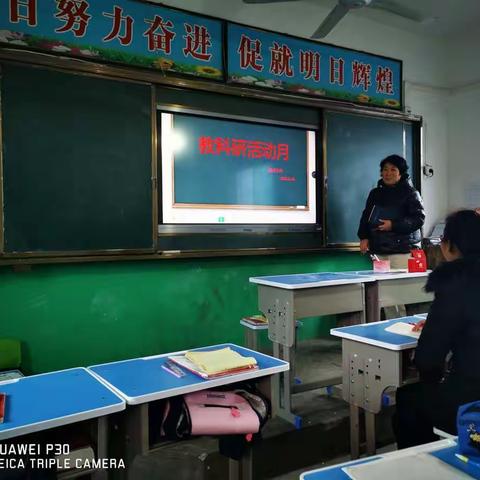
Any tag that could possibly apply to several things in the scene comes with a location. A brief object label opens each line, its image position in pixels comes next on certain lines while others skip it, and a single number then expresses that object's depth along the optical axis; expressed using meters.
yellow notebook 1.58
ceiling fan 3.31
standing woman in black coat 3.68
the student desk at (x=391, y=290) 3.03
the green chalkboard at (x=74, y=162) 2.80
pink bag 1.51
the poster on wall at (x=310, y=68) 3.74
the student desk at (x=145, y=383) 1.42
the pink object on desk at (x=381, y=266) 3.32
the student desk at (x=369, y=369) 1.88
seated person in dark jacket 1.60
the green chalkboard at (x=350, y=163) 4.19
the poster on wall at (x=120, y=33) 2.88
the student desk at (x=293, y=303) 2.69
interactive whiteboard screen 3.46
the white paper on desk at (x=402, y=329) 2.01
